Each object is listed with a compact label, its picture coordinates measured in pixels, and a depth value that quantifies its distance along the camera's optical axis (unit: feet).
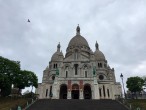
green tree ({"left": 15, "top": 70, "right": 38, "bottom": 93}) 152.95
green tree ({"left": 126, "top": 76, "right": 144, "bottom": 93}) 167.20
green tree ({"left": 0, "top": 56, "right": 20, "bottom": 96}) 134.89
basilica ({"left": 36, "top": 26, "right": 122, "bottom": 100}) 158.40
